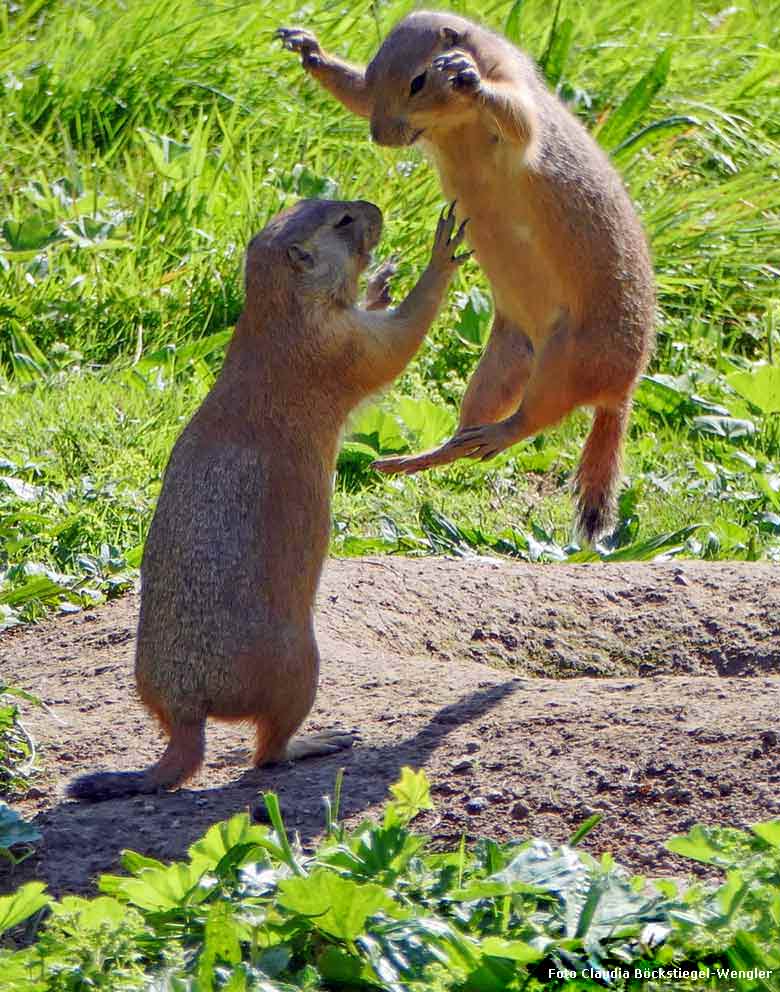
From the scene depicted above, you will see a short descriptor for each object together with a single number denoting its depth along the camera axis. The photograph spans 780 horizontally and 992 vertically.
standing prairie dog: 8.16
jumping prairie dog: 9.91
